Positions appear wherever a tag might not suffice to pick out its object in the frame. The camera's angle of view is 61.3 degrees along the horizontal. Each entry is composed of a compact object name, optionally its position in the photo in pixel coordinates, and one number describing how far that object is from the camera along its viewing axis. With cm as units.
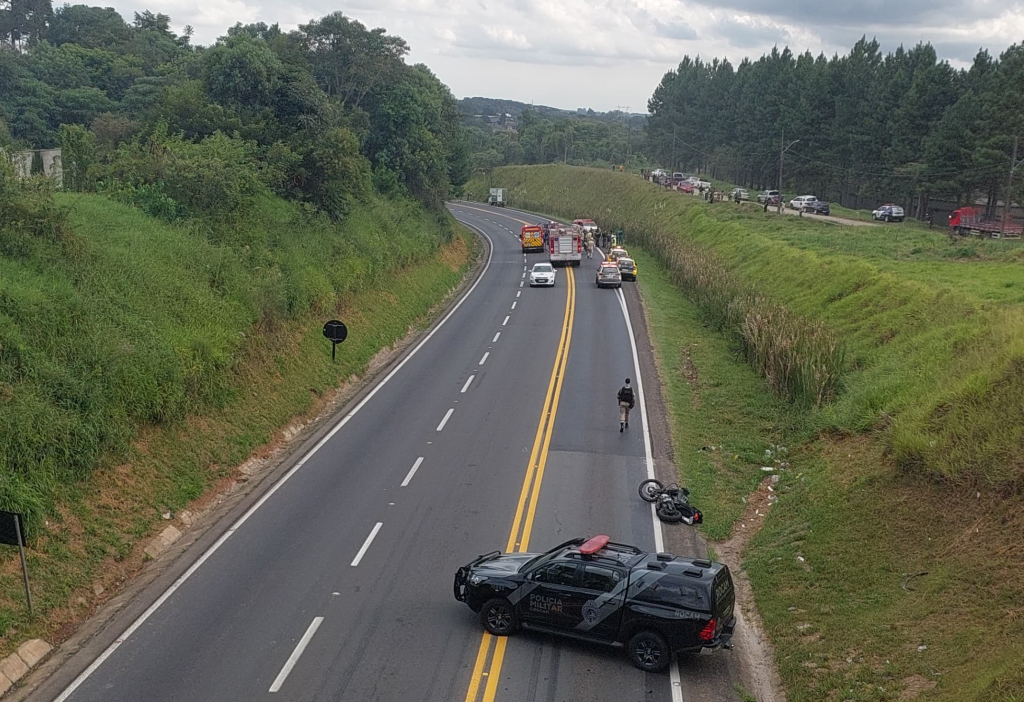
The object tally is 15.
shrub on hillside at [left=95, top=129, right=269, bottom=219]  3161
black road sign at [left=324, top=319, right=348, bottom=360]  2956
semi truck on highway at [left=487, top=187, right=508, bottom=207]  11506
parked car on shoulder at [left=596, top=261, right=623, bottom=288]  5134
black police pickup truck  1327
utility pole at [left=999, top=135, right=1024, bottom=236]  5154
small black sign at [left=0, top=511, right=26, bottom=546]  1409
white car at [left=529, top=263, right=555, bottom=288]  5231
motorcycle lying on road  1927
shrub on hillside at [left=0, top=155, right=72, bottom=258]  2194
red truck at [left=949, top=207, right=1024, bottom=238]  5284
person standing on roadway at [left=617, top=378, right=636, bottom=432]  2503
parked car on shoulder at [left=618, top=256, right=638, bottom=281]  5375
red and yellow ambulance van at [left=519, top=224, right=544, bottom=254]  6919
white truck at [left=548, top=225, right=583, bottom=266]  6047
